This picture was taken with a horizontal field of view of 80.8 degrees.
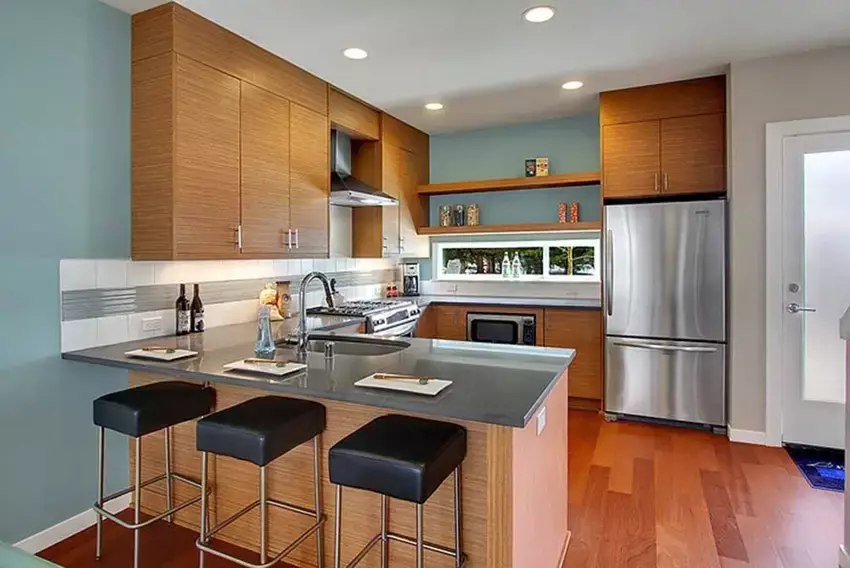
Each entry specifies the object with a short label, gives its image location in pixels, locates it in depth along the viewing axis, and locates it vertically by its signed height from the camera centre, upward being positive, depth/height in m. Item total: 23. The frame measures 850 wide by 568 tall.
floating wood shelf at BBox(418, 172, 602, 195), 4.32 +0.90
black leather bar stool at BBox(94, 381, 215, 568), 1.91 -0.51
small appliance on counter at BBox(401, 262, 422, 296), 5.16 +0.01
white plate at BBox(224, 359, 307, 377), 1.80 -0.32
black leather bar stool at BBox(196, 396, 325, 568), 1.66 -0.52
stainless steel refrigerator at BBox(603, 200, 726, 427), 3.57 -0.23
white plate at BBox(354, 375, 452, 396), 1.55 -0.34
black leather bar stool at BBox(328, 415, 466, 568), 1.37 -0.51
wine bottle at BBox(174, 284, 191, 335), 2.81 -0.18
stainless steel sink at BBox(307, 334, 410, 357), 2.50 -0.33
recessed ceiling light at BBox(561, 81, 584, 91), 3.68 +1.45
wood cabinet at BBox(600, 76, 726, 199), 3.64 +1.06
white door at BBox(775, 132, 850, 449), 3.21 -0.02
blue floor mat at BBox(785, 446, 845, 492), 2.82 -1.13
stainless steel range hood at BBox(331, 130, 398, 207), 3.71 +0.73
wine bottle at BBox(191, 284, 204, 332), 2.88 -0.18
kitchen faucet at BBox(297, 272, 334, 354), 2.26 -0.19
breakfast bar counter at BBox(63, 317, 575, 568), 1.52 -0.57
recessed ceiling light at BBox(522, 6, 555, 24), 2.53 +1.37
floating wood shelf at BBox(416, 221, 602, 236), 4.36 +0.49
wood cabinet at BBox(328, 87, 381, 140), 3.68 +1.29
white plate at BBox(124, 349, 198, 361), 2.08 -0.31
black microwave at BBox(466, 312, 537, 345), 4.26 -0.41
